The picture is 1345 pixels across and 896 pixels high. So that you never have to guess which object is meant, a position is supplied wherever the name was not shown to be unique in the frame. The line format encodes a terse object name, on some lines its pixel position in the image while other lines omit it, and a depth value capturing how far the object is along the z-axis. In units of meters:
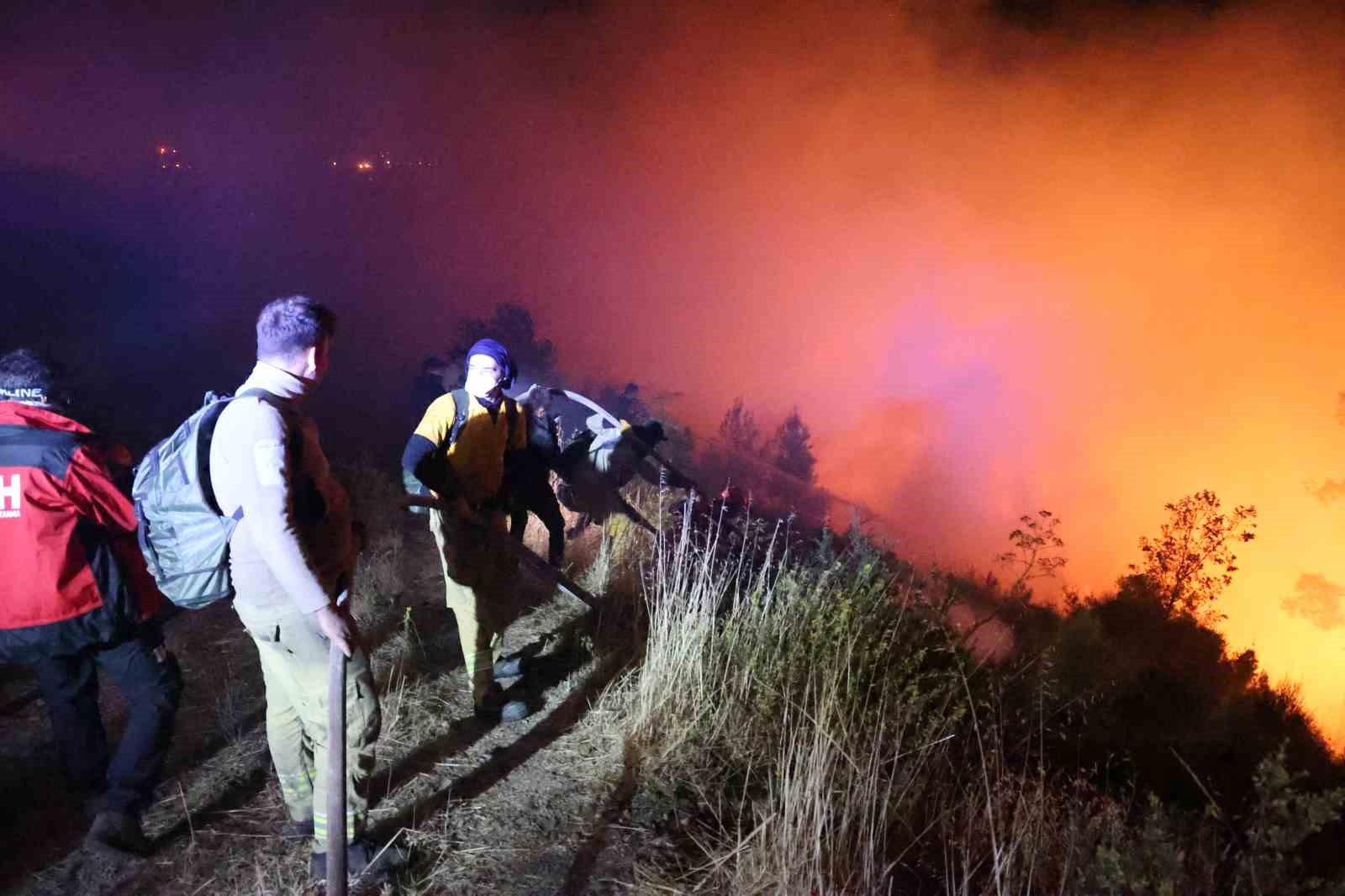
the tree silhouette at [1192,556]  11.02
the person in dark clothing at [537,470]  4.11
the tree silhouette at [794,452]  19.58
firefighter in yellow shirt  3.29
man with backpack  1.99
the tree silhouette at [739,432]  20.16
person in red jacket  2.42
